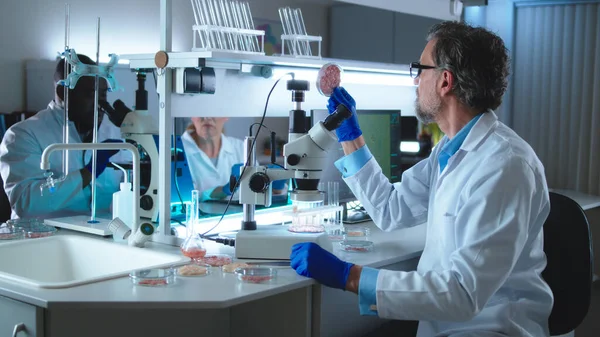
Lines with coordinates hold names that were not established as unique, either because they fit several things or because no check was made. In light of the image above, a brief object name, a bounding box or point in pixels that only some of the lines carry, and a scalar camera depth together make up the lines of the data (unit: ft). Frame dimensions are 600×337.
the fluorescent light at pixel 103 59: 13.27
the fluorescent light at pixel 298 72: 8.07
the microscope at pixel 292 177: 6.25
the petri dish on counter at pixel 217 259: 5.99
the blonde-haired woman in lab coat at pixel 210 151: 14.55
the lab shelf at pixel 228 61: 6.57
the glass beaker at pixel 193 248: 6.21
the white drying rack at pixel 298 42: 7.97
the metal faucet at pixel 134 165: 6.54
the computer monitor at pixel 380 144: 8.93
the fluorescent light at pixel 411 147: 13.14
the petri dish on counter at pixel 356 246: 6.83
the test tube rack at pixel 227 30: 7.14
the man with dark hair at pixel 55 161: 8.80
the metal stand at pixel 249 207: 6.62
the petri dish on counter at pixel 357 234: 7.54
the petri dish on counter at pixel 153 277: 5.30
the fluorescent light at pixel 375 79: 9.15
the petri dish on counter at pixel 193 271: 5.60
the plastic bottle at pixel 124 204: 7.21
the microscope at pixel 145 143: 7.36
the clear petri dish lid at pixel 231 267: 5.74
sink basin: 6.51
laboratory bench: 4.89
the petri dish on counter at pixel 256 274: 5.43
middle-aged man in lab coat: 5.20
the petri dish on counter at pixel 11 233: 6.77
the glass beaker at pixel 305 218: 6.63
